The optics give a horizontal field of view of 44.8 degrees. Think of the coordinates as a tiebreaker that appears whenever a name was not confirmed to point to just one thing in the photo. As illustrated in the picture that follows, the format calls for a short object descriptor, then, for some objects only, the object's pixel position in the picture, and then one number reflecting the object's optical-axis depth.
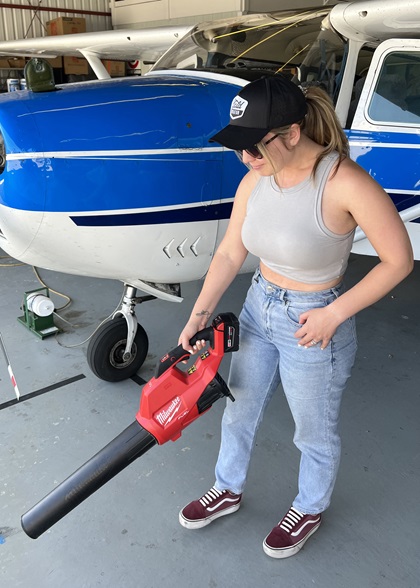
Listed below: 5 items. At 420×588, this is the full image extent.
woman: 1.26
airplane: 1.98
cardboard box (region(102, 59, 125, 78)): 11.30
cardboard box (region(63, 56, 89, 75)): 11.00
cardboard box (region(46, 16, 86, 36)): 11.40
